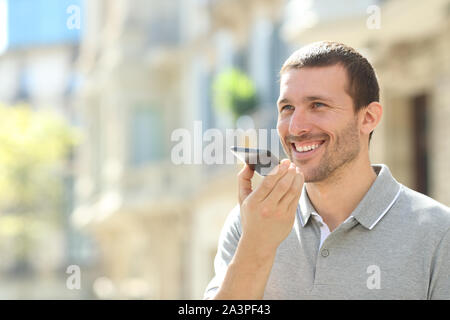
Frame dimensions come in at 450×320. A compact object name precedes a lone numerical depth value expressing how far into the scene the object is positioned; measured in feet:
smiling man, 8.71
